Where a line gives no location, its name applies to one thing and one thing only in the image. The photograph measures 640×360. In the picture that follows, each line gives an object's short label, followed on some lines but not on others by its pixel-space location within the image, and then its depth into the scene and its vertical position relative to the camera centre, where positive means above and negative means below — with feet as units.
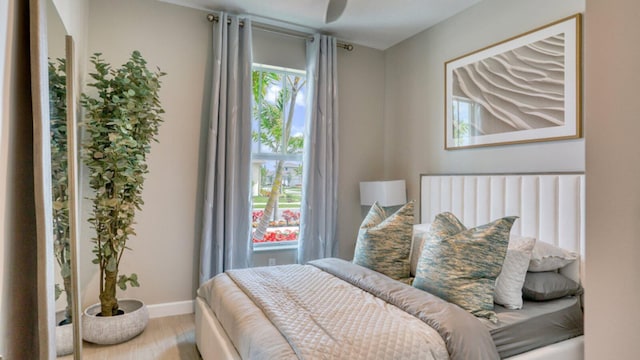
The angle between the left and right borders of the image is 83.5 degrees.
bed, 4.84 -2.17
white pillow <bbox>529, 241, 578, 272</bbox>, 6.86 -1.64
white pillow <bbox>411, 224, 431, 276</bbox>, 8.04 -1.64
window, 11.97 +0.71
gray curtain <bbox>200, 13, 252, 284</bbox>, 10.41 +0.56
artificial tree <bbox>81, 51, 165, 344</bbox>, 8.27 +0.37
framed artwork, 7.76 +2.08
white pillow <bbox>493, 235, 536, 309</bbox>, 6.24 -1.82
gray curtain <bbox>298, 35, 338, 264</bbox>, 11.93 +0.61
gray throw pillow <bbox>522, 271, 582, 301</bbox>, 6.59 -2.12
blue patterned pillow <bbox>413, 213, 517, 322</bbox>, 5.87 -1.56
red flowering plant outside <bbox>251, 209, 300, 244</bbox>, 11.94 -1.81
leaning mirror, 5.43 +0.05
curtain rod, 10.74 +4.74
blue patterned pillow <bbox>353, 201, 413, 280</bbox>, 7.83 -1.57
